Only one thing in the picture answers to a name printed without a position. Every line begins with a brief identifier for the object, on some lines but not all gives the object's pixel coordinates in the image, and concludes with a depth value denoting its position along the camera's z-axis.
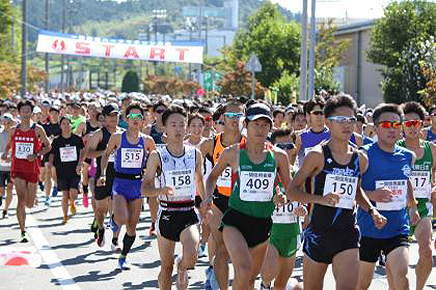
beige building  51.53
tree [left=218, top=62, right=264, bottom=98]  47.88
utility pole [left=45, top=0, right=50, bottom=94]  60.44
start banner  45.56
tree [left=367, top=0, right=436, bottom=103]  41.06
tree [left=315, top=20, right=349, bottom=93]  41.81
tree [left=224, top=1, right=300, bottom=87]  50.34
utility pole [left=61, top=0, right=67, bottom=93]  71.15
